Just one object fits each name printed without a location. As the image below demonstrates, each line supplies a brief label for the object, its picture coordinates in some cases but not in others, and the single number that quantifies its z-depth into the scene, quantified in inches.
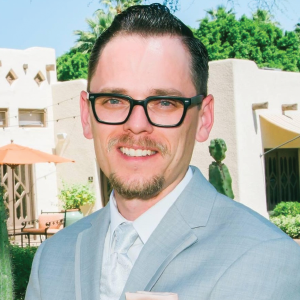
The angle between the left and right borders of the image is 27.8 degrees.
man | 59.1
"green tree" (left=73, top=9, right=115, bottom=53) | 1406.3
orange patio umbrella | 492.7
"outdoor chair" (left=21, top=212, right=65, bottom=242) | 536.6
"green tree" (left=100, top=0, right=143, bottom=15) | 1346.9
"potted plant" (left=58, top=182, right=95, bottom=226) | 611.8
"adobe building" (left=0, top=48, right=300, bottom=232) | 553.3
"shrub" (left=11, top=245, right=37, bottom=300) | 294.8
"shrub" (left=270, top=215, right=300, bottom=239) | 513.3
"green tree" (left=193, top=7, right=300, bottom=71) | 1156.5
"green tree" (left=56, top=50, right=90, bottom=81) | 1238.9
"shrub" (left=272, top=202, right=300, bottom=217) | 570.6
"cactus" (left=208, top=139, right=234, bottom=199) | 403.2
